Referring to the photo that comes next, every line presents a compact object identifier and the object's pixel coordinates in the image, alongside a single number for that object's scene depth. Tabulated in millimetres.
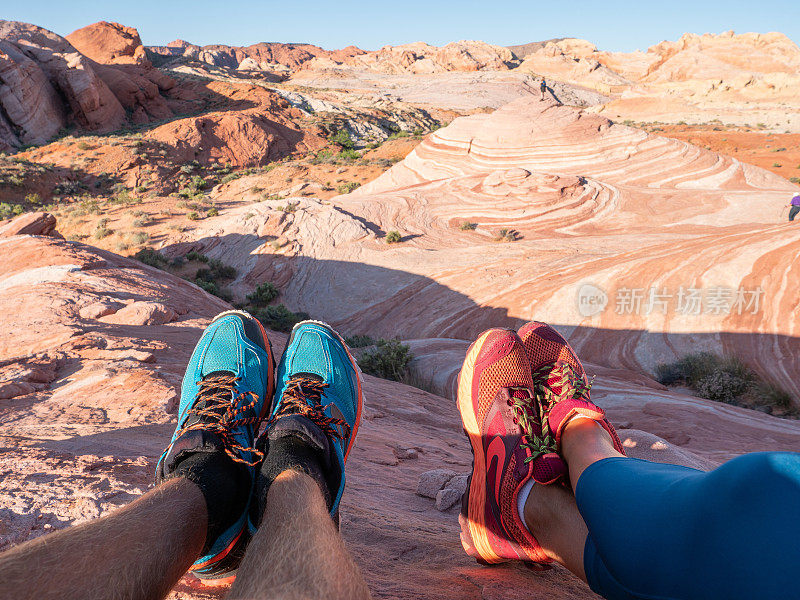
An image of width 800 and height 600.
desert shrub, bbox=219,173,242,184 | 21766
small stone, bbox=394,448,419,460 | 2807
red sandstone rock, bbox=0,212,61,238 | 6930
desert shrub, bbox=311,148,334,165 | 24284
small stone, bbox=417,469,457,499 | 2246
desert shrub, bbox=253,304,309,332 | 8078
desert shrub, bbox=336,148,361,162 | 25458
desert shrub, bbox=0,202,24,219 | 15369
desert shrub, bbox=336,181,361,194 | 17312
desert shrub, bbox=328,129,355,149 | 29547
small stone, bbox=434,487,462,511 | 2115
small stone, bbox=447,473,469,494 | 2152
